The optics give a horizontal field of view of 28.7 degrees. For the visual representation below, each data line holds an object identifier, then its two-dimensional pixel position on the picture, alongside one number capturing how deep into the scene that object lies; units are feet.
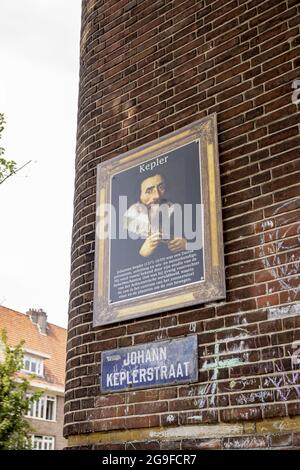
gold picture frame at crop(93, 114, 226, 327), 12.15
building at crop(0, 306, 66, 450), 98.94
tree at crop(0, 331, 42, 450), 51.98
